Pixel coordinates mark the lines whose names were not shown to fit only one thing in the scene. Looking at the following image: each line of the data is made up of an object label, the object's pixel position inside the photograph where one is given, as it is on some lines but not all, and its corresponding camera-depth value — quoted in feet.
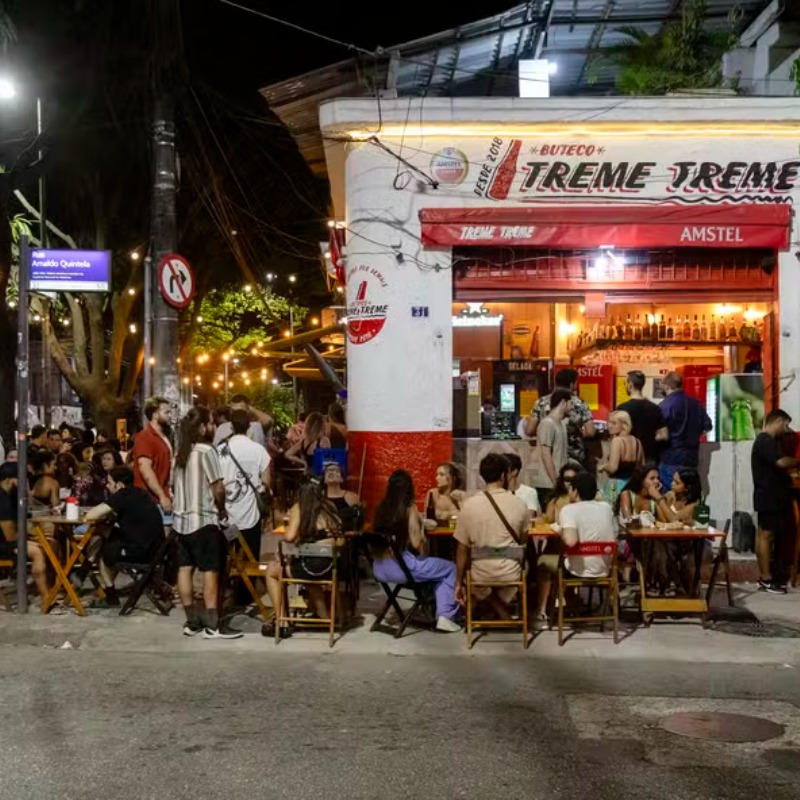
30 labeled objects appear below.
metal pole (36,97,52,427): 62.05
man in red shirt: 32.45
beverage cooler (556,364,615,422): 42.63
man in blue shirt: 34.65
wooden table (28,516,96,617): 29.48
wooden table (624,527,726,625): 27.09
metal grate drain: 27.45
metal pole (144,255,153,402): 50.56
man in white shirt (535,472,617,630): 26.30
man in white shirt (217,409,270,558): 30.14
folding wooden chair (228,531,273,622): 28.77
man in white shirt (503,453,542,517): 29.01
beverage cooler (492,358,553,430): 40.06
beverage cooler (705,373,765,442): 37.19
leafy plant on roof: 45.09
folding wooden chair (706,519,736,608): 28.84
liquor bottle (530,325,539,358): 48.26
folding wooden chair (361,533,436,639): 26.53
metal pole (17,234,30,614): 29.27
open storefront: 37.40
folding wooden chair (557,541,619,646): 26.05
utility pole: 40.32
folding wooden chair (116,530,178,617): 29.27
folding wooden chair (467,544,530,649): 25.46
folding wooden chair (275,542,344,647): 26.27
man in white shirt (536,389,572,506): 33.55
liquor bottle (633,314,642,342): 42.53
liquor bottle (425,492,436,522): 30.81
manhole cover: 18.60
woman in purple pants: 26.53
